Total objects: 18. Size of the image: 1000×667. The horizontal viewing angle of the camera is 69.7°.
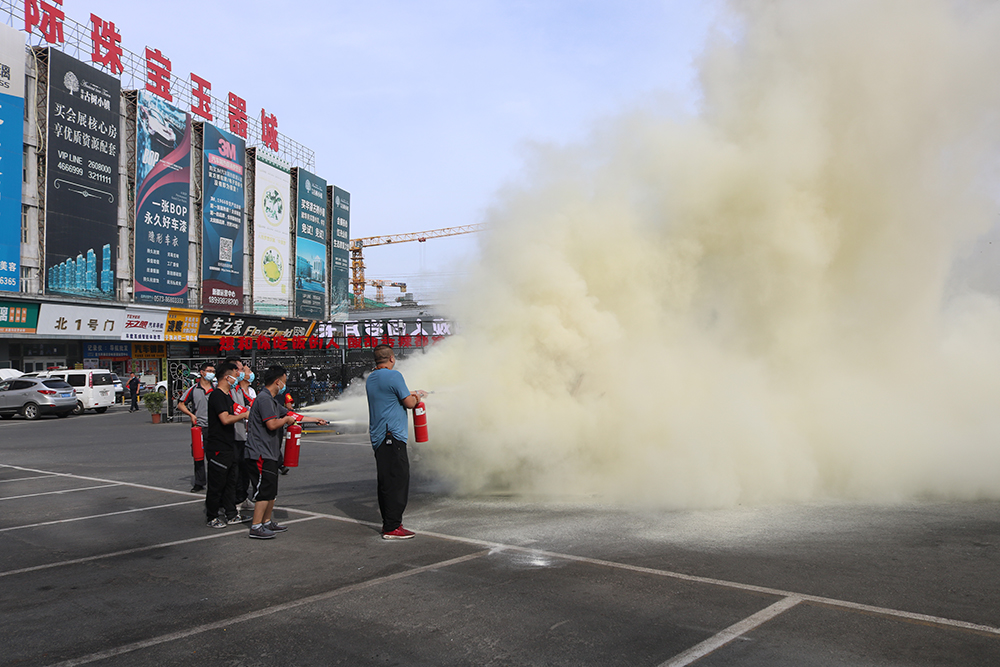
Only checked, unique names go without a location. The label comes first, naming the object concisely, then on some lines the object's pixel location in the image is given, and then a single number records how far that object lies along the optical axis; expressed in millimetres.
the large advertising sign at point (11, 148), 28864
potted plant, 22828
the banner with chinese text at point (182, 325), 38375
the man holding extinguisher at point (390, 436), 6738
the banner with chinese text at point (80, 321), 31281
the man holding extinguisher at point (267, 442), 6961
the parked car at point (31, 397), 25719
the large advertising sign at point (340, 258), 55219
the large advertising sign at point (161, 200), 36344
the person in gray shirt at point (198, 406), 9560
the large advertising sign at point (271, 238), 45812
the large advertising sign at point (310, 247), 50188
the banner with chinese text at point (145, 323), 35719
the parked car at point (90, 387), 27844
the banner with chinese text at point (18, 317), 29562
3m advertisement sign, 41281
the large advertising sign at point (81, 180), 31297
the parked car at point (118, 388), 30547
